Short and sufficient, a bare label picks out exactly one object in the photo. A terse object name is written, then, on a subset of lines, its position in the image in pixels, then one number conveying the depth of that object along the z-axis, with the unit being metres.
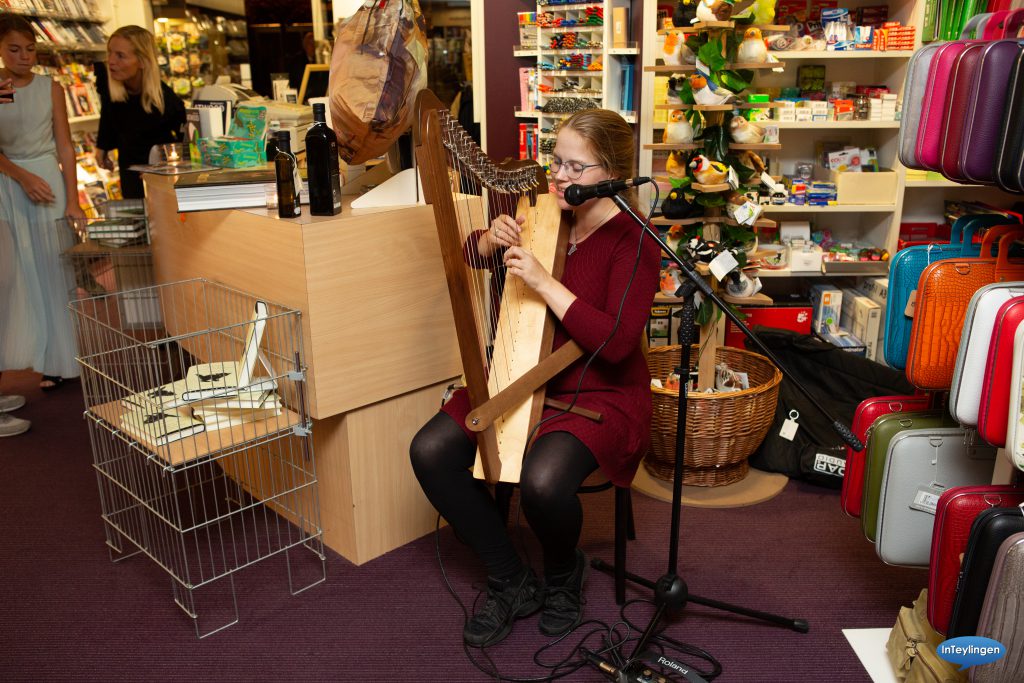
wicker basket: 2.67
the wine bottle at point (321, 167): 2.15
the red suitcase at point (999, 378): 1.52
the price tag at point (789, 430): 2.95
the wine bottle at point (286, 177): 2.12
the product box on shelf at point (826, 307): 3.72
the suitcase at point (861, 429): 2.01
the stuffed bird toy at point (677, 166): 2.83
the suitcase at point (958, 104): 1.64
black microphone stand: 1.73
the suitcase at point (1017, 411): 1.48
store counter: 2.14
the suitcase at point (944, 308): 1.73
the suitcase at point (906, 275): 1.91
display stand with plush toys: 2.61
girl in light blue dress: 3.33
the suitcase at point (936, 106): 1.71
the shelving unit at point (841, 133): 3.49
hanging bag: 2.25
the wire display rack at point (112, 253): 3.17
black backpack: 2.87
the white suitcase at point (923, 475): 1.85
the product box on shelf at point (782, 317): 3.56
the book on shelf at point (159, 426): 2.01
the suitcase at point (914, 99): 1.78
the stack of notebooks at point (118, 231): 3.16
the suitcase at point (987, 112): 1.57
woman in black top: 3.70
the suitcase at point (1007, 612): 1.47
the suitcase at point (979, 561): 1.54
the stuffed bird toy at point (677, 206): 2.69
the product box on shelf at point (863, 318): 3.52
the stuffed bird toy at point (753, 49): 2.63
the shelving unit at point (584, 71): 3.74
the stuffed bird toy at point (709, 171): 2.67
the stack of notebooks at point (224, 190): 2.30
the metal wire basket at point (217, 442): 2.08
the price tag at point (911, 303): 1.89
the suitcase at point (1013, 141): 1.51
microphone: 1.76
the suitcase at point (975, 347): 1.59
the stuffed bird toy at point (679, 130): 2.80
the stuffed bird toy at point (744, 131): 2.71
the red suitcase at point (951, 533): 1.66
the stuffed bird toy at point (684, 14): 2.96
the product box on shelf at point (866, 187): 3.58
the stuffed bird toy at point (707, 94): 2.63
